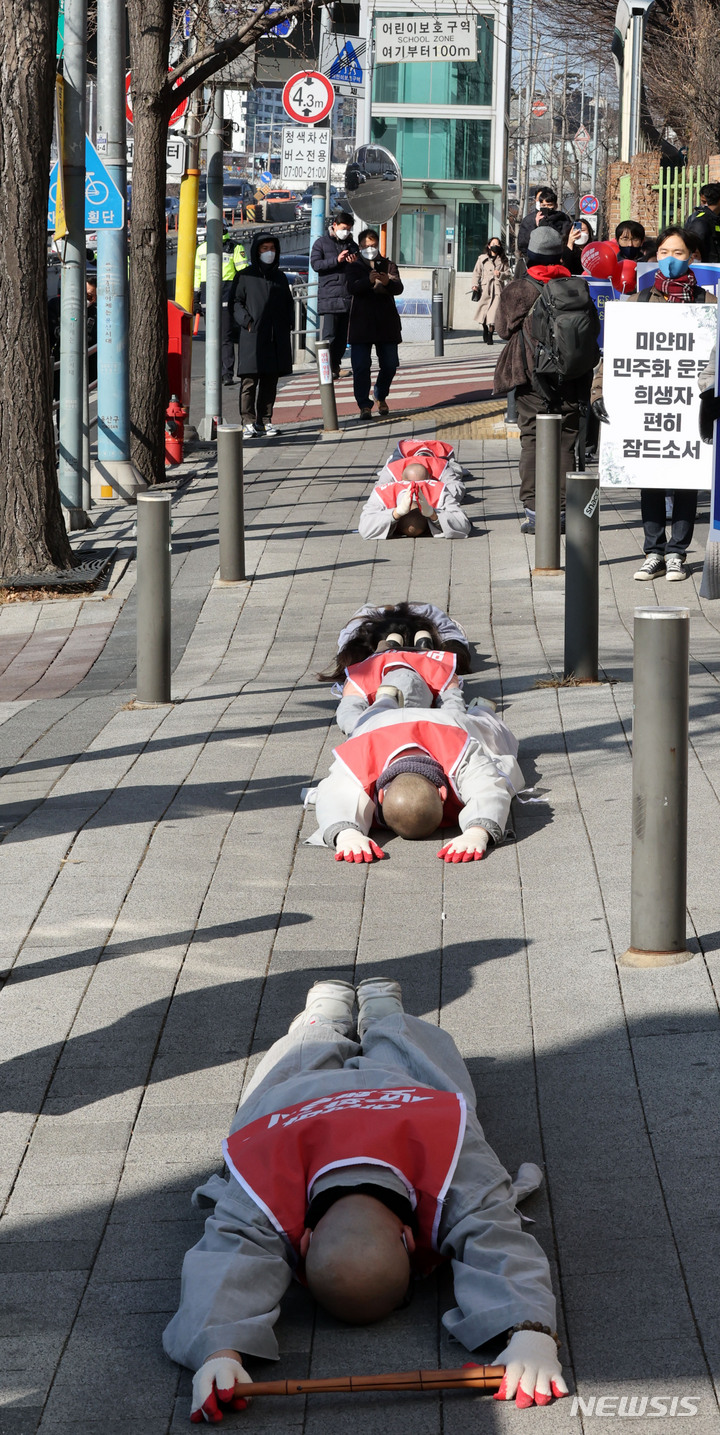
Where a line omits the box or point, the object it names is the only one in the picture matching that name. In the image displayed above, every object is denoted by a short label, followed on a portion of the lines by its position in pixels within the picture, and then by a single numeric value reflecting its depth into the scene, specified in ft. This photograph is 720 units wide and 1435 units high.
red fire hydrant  52.80
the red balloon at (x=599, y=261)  49.65
